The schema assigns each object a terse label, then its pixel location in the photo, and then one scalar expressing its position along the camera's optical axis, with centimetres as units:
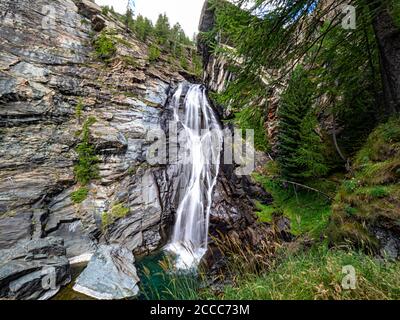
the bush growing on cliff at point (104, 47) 1577
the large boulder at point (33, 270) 614
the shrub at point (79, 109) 1224
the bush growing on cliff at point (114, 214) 1014
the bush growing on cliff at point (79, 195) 1030
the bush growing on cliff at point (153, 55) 1845
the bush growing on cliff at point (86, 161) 1082
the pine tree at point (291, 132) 911
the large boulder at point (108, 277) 606
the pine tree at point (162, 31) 2857
